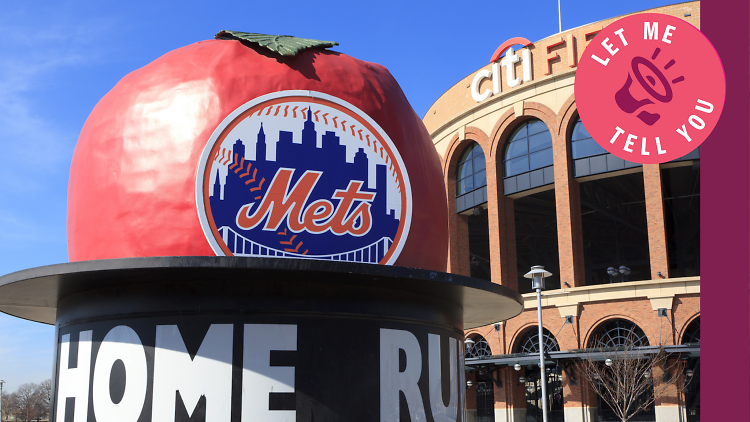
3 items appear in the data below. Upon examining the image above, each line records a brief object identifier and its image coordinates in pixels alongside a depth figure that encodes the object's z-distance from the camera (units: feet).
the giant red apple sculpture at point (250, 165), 25.26
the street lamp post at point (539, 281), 66.49
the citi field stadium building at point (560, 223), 106.52
